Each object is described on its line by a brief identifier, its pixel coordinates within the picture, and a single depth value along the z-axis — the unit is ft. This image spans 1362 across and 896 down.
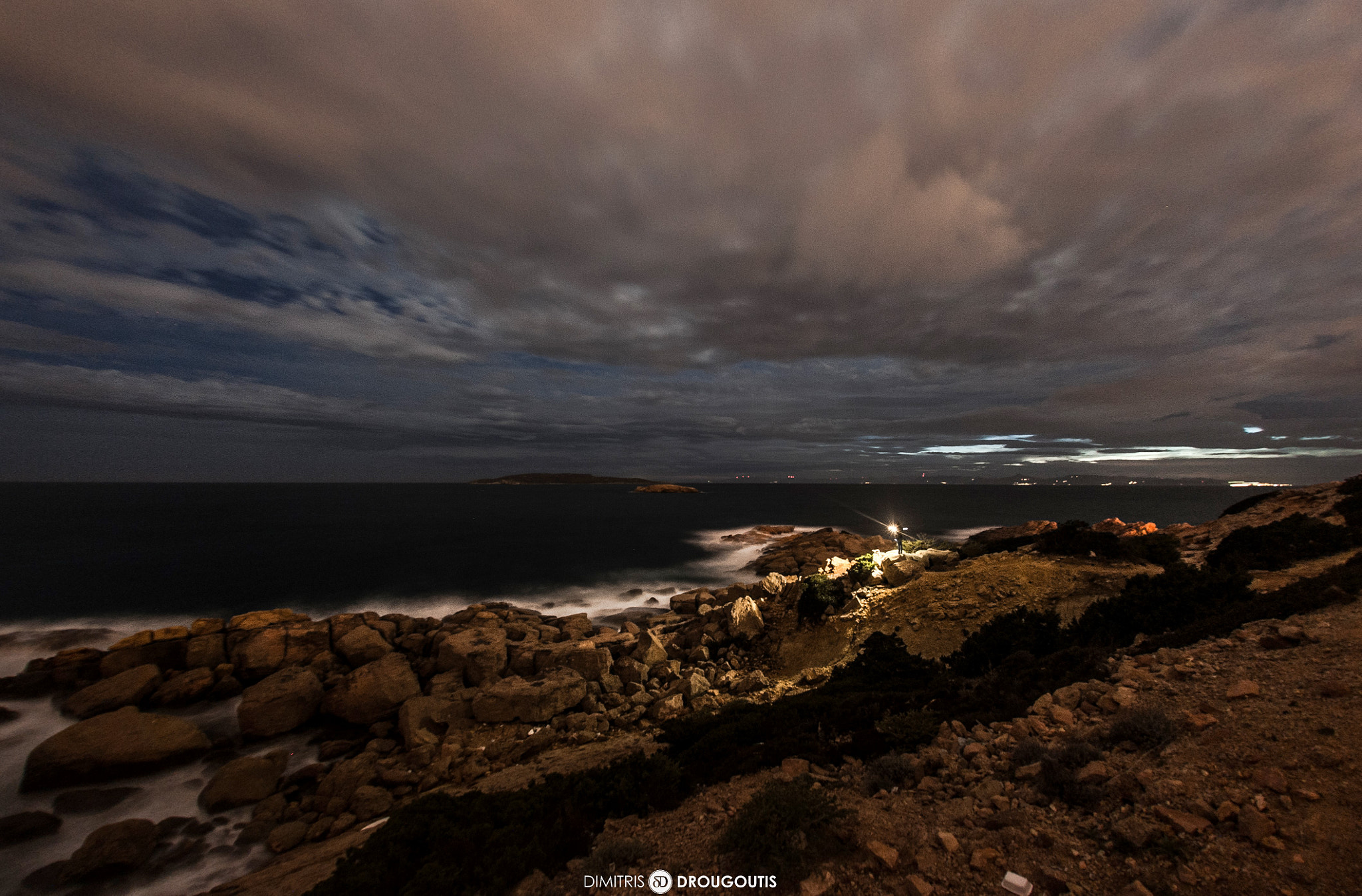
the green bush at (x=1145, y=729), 20.21
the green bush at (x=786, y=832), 17.37
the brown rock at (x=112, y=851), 34.88
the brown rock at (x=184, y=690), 57.11
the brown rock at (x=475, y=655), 57.93
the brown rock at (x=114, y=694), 56.18
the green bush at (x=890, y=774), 21.75
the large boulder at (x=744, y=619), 66.44
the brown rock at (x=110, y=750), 43.80
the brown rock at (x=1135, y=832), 15.46
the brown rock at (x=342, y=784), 39.73
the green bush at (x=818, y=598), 64.75
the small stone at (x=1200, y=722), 20.31
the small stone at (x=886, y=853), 16.47
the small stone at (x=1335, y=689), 20.17
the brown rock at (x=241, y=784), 41.39
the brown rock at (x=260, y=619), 67.97
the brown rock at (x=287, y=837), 36.58
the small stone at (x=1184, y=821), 15.30
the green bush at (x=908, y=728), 25.09
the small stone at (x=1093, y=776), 18.53
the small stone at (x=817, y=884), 15.72
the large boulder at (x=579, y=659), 56.95
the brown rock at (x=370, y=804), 38.81
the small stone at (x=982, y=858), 15.96
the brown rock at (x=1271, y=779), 15.93
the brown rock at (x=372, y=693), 52.85
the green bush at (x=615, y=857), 18.40
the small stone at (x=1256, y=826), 14.46
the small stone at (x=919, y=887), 15.21
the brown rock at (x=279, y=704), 51.26
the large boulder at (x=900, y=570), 72.02
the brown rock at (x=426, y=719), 46.83
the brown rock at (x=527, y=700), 49.21
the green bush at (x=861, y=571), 72.22
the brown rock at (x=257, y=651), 61.72
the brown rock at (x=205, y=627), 65.88
